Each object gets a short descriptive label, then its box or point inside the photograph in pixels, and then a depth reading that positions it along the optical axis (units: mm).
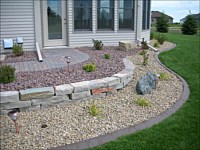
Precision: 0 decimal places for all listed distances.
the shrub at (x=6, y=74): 4077
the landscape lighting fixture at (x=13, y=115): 3023
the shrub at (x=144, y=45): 8827
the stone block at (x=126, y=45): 8453
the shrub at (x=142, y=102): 4062
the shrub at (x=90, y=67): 5043
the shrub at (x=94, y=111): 3646
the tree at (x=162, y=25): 20406
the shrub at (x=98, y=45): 8273
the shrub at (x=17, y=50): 7079
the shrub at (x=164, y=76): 5445
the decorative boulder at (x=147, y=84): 4547
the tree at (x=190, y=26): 20375
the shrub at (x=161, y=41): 10848
